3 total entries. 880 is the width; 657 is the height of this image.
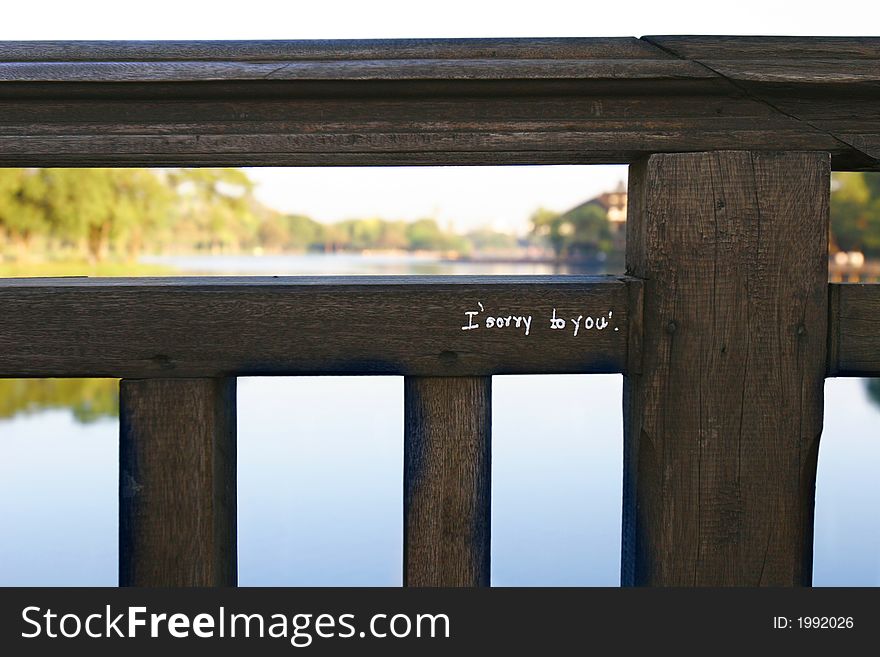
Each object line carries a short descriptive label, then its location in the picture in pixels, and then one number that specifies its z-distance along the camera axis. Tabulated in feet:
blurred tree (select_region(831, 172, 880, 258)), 125.39
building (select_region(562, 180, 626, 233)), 127.79
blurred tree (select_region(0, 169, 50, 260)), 74.08
